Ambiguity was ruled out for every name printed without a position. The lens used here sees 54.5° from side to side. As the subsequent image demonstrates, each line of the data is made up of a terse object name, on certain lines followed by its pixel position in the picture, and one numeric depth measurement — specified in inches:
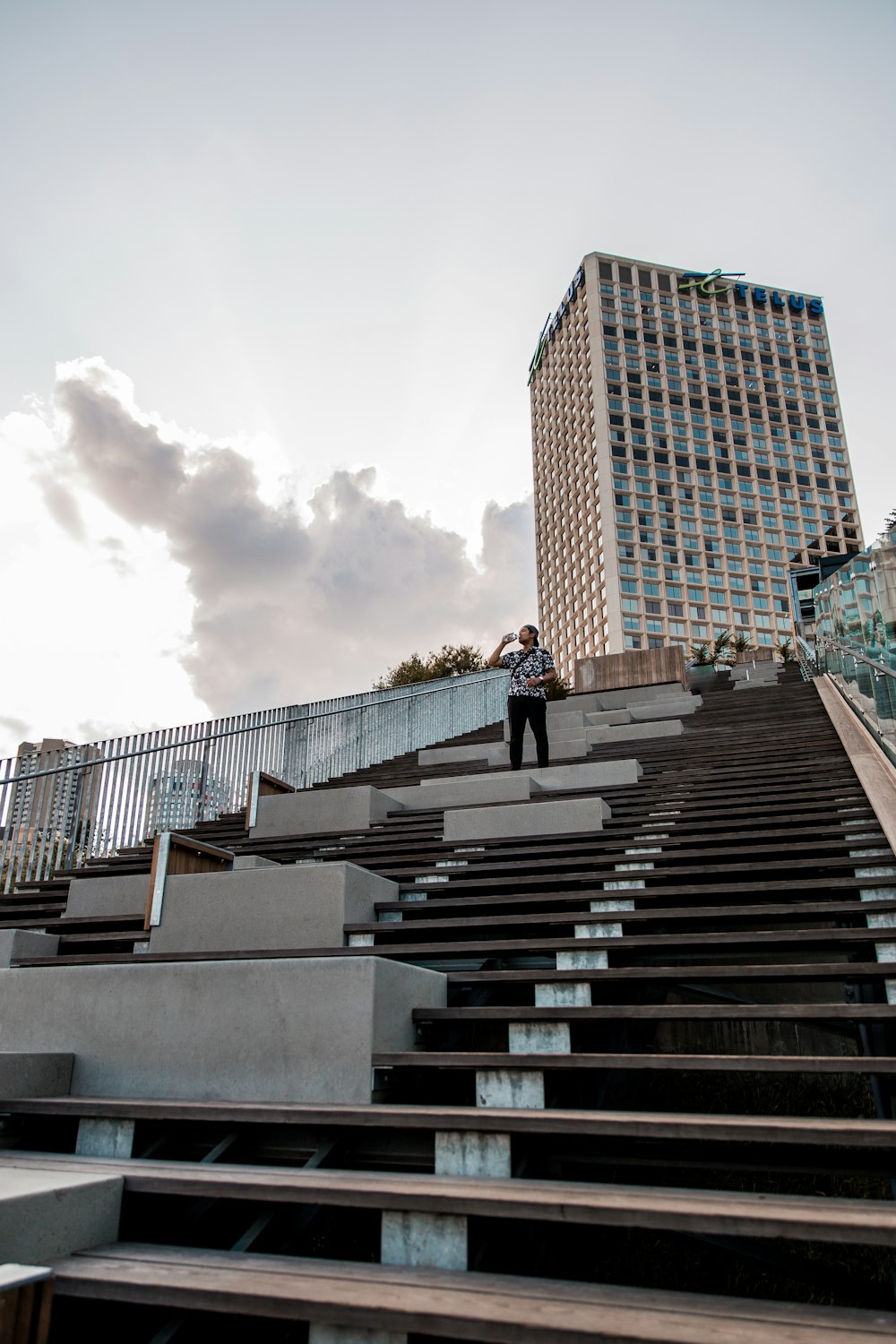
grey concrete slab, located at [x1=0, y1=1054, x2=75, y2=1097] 131.6
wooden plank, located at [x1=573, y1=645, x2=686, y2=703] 778.8
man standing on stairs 351.6
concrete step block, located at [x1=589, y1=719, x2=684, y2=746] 452.8
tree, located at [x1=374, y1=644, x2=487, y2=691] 1167.6
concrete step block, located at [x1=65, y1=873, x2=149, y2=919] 225.5
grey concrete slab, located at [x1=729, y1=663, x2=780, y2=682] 773.3
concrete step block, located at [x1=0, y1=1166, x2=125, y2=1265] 85.1
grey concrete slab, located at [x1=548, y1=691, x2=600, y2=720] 662.5
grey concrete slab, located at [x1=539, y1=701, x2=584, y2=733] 566.3
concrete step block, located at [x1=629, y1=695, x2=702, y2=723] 547.5
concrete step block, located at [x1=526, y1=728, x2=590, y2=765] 425.4
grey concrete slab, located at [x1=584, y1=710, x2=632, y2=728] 571.2
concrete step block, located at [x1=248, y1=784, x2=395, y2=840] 318.0
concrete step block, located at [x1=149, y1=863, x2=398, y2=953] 181.8
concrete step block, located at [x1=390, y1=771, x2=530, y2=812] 319.3
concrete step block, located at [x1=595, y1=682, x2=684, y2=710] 698.2
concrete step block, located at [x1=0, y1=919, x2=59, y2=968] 202.5
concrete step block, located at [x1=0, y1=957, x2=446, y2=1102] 127.3
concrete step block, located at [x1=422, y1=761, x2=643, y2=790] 323.9
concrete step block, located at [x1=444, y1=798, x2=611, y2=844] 249.8
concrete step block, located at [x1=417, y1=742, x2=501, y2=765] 479.1
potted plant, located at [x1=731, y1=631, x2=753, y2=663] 1264.6
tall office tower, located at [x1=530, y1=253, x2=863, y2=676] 3316.9
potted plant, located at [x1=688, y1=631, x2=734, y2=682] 1015.0
